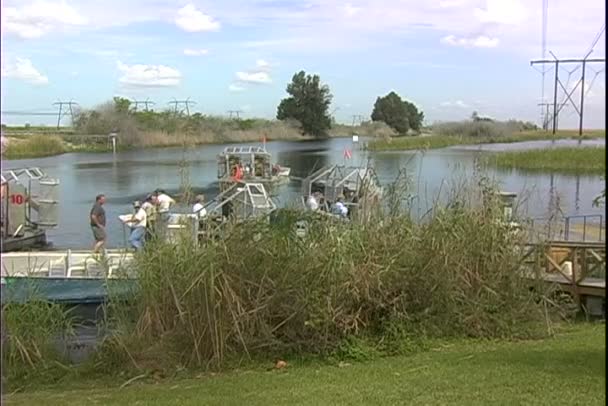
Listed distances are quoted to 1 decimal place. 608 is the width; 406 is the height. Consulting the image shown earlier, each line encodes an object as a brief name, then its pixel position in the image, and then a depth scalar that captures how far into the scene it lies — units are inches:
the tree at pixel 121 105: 2226.3
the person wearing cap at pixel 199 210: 435.2
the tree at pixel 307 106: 3590.1
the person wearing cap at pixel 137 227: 503.4
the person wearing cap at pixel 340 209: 433.9
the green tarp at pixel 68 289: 364.5
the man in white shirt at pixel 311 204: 447.8
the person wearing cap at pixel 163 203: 497.5
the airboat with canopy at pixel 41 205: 893.8
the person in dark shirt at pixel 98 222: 797.9
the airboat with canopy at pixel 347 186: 407.5
